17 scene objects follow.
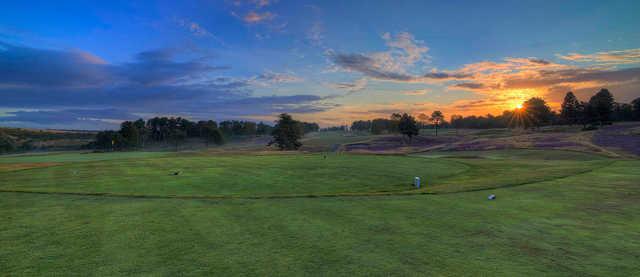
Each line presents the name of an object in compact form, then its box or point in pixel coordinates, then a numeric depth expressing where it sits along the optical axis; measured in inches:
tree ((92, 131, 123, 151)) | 4440.0
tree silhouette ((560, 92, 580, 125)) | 4143.7
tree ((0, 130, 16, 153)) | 4427.2
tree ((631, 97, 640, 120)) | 4571.9
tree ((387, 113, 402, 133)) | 4454.2
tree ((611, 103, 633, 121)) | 4864.7
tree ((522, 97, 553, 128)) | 3973.9
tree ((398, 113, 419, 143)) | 3590.1
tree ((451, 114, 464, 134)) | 7232.3
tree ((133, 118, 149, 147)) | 5502.0
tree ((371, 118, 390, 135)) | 6844.5
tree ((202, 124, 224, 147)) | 5300.2
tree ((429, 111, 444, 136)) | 5137.8
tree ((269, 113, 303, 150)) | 3444.9
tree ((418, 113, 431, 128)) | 6064.5
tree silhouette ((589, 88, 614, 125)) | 3624.5
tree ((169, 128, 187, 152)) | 5797.2
